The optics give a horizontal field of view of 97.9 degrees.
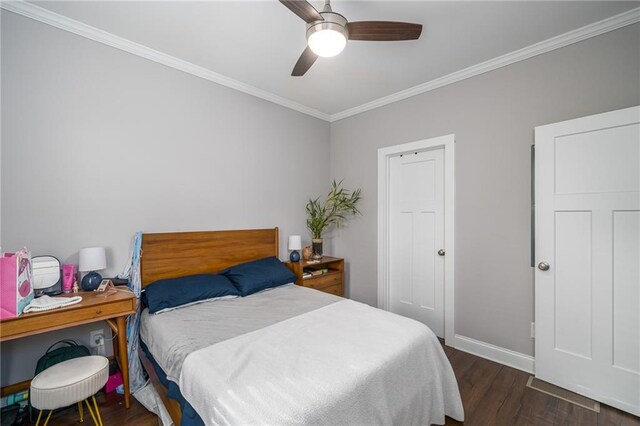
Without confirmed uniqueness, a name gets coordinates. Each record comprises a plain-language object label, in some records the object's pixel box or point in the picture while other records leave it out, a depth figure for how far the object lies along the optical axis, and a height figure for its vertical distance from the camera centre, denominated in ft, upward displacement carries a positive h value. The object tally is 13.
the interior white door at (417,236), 10.16 -1.02
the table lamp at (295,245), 10.96 -1.38
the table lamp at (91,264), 6.61 -1.27
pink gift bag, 5.23 -1.41
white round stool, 4.97 -3.18
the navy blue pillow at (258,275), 8.67 -2.11
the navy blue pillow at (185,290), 7.08 -2.17
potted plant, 12.16 -0.01
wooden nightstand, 10.57 -2.62
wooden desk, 5.28 -2.19
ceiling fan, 5.10 +3.56
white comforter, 3.85 -2.60
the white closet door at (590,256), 6.34 -1.16
